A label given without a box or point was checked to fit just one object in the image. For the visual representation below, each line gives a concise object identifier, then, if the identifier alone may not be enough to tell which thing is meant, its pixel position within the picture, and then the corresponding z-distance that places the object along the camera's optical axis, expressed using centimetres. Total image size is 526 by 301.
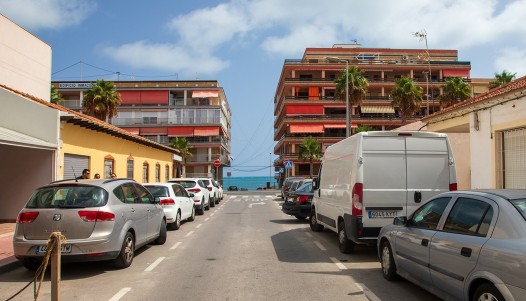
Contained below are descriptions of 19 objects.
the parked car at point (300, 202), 1614
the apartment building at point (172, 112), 6962
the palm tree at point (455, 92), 4872
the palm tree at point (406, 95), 4659
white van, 859
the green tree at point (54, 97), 3451
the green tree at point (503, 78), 4619
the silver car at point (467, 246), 416
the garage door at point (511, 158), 1285
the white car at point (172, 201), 1405
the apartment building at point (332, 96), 6525
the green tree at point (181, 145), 5979
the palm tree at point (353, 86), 4681
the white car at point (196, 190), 1973
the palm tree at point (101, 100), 3831
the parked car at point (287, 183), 2829
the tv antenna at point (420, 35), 4210
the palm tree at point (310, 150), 5834
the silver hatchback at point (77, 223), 750
